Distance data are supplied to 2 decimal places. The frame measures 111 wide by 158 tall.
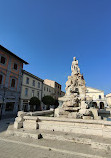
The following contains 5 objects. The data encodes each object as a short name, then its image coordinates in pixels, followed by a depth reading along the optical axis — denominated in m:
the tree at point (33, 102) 21.70
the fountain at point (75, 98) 6.15
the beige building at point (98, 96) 36.37
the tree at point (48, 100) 27.02
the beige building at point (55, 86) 39.22
